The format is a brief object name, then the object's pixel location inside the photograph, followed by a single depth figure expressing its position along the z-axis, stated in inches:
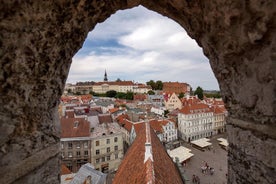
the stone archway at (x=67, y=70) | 45.4
